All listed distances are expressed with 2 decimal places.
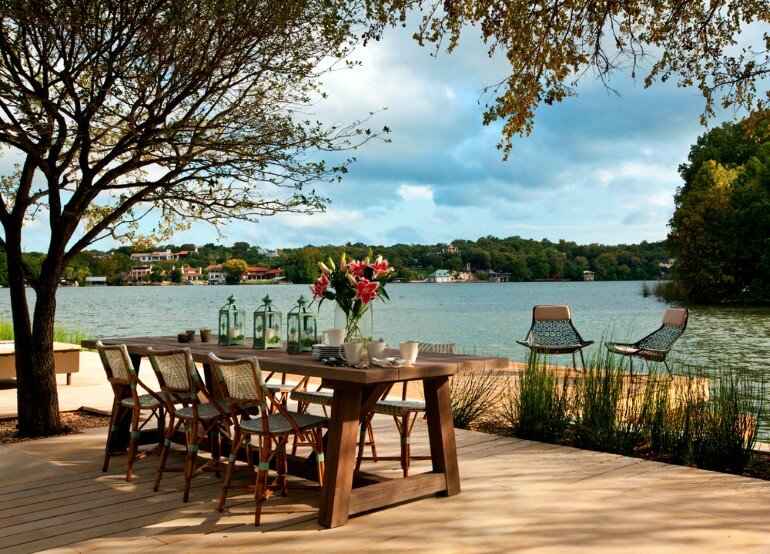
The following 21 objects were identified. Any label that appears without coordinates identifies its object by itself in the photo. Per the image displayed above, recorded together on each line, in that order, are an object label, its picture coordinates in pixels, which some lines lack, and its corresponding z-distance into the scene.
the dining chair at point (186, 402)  4.21
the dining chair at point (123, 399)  4.60
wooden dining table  3.62
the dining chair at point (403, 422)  4.45
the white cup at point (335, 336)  4.04
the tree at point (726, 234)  32.81
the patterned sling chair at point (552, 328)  10.39
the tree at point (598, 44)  6.51
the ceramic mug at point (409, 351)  3.80
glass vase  4.08
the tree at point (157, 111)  5.73
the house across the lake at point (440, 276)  54.28
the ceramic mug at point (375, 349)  3.84
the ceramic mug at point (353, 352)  3.73
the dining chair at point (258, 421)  3.74
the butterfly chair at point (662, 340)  8.88
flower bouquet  3.99
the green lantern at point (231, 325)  4.89
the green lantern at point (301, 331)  4.34
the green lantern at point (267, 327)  4.58
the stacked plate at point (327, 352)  3.95
